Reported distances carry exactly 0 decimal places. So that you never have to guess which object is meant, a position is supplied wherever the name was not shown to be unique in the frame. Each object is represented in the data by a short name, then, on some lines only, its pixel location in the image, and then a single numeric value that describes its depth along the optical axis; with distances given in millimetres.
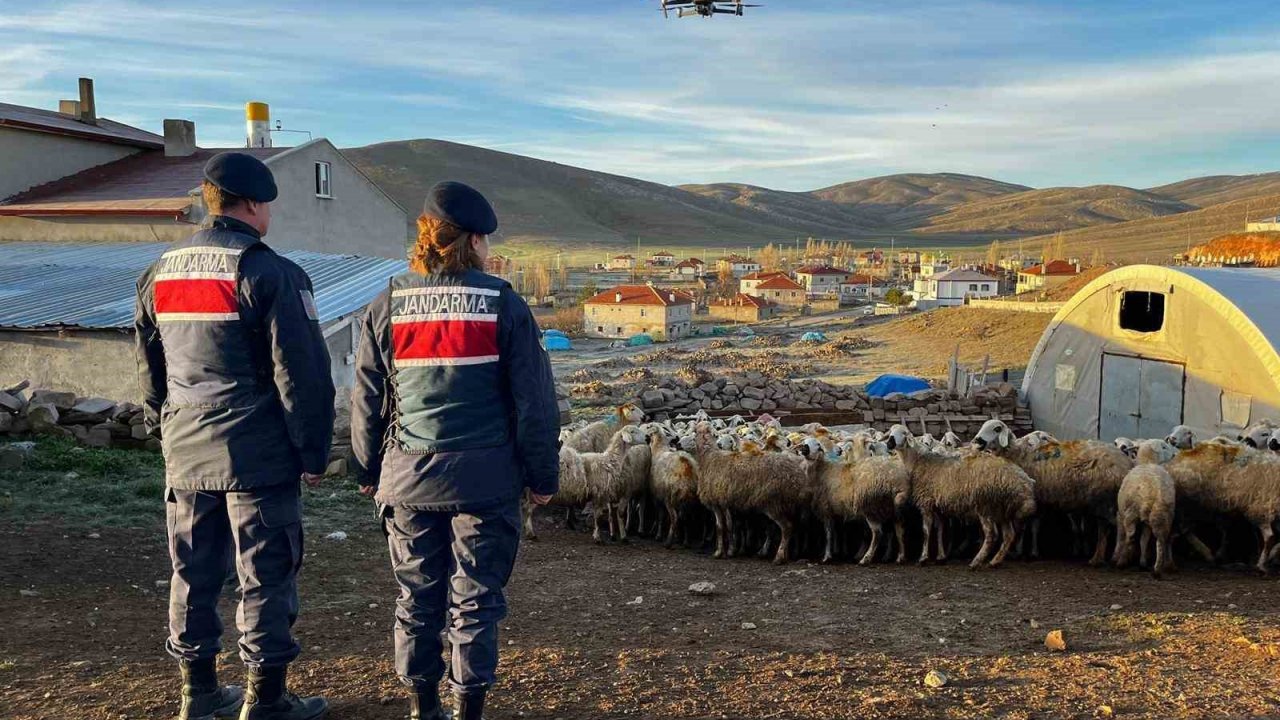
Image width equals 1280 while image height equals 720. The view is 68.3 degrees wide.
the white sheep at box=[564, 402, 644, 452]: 10493
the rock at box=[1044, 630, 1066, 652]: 5488
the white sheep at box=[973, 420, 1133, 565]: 8156
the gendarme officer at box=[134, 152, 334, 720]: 4012
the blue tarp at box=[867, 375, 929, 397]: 19203
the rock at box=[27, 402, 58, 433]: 10344
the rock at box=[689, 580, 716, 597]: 6945
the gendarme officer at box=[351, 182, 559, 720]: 3910
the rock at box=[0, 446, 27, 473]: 9141
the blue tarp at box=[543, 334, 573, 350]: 47656
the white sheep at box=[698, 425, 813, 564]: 8625
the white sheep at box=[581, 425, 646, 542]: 9094
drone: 26406
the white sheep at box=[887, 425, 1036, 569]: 7988
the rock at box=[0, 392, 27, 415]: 10328
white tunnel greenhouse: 11938
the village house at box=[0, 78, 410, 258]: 20141
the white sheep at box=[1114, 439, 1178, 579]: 7617
